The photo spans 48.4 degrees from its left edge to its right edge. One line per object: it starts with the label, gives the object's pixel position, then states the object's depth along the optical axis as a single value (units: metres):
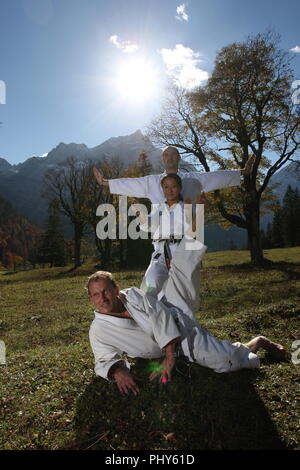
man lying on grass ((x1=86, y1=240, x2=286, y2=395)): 4.48
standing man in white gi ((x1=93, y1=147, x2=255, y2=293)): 5.91
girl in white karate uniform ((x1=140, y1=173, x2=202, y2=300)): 5.09
